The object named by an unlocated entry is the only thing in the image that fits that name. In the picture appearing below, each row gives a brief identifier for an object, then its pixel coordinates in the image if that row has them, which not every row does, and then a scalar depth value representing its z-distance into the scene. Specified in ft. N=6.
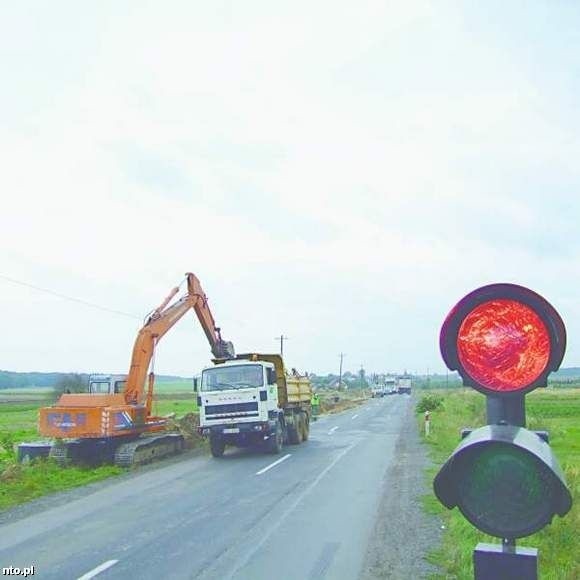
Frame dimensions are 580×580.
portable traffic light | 6.62
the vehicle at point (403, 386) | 378.94
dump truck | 71.87
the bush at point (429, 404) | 145.59
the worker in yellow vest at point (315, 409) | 160.39
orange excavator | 63.46
